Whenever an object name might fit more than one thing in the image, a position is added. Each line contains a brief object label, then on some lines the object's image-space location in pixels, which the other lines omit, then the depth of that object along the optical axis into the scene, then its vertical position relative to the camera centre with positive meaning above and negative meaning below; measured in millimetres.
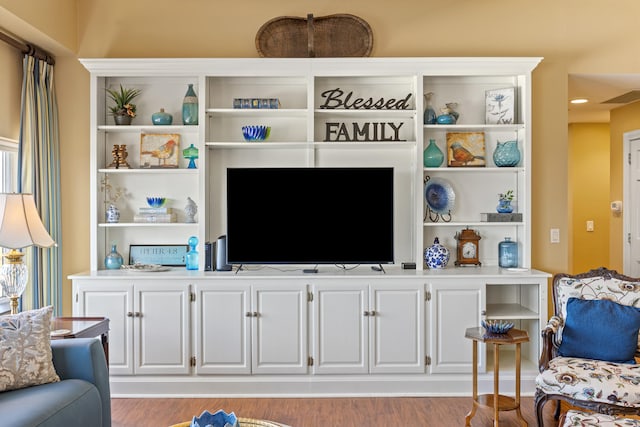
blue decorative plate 4219 +133
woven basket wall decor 4215 +1400
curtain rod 3620 +1203
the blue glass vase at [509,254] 4135 -324
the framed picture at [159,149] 4215 +513
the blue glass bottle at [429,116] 4137 +754
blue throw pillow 3037 -694
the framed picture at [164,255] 4273 -333
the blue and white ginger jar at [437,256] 4062 -332
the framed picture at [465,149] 4164 +503
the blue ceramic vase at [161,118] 4102 +737
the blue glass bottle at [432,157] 4133 +434
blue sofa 2236 -825
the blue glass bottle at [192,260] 4086 -357
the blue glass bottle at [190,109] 4098 +807
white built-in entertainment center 3750 -284
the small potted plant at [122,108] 4121 +822
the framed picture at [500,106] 4109 +831
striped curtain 3832 +327
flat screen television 3914 -1
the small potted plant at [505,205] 4164 +60
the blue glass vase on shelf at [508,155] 4094 +445
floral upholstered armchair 2740 -778
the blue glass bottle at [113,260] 4125 -361
